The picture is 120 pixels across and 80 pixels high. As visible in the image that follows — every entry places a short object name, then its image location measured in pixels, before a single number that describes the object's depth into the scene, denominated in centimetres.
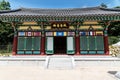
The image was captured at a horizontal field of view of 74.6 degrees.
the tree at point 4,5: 1731
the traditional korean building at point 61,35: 732
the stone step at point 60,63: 541
